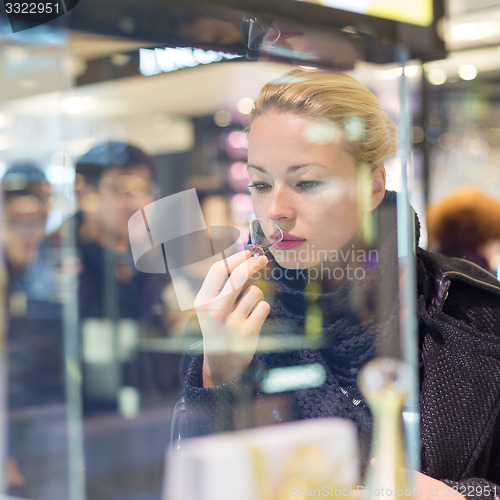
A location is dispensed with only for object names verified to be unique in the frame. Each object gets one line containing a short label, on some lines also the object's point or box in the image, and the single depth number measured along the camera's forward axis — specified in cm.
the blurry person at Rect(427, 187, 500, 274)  261
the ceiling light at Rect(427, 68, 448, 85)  359
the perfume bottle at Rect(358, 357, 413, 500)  97
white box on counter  89
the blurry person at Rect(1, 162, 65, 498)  371
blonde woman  91
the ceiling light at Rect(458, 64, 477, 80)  376
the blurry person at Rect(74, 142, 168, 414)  328
